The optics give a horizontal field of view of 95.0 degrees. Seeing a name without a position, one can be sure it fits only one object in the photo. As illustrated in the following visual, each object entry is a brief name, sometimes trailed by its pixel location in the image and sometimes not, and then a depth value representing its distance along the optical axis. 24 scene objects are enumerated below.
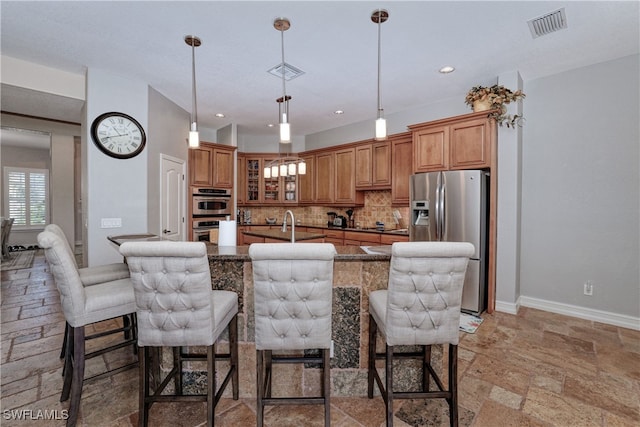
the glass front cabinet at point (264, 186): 6.21
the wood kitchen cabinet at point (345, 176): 5.33
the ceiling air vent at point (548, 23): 2.39
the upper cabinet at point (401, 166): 4.57
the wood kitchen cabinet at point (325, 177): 5.66
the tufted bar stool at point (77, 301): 1.58
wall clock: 3.36
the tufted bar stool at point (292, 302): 1.44
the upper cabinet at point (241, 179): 6.12
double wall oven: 4.88
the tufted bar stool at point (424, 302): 1.48
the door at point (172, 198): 4.09
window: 7.61
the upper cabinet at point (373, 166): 4.86
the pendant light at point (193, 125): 2.62
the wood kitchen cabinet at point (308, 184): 5.98
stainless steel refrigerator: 3.44
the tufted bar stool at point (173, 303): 1.42
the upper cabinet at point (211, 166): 4.91
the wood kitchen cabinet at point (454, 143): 3.52
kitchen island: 1.96
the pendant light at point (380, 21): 2.32
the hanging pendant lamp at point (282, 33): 2.39
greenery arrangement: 3.32
